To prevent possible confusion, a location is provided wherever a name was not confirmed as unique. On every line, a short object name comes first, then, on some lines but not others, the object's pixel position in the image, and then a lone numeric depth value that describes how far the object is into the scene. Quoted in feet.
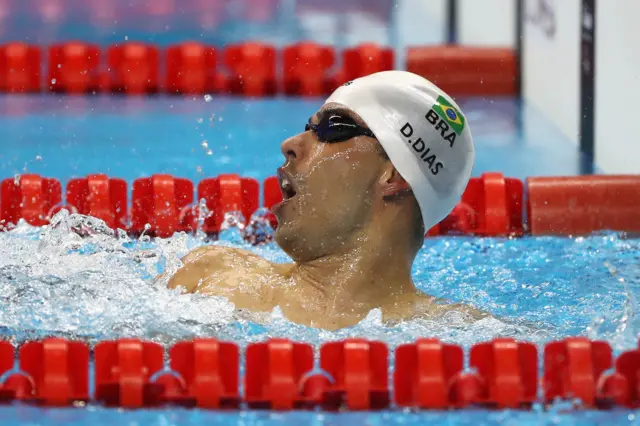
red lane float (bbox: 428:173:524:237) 28.68
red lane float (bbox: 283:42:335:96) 43.24
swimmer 19.11
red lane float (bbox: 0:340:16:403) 18.53
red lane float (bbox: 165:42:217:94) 43.21
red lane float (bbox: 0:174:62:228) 28.19
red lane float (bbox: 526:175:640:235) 28.25
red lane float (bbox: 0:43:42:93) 43.04
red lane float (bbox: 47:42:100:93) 43.16
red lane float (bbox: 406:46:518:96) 42.55
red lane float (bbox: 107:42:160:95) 43.29
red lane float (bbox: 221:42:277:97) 43.32
